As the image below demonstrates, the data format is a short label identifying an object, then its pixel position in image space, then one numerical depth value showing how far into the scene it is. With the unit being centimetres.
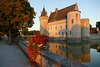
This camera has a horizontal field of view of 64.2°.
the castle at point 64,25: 3212
